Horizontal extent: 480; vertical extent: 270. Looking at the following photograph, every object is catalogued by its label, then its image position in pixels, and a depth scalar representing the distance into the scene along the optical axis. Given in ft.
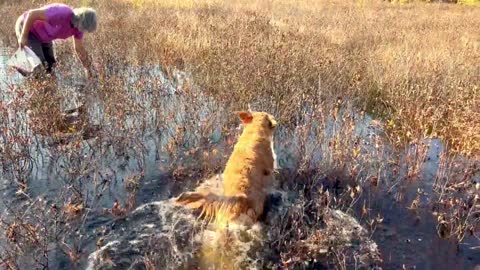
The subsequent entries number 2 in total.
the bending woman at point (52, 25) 19.30
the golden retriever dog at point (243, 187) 11.14
